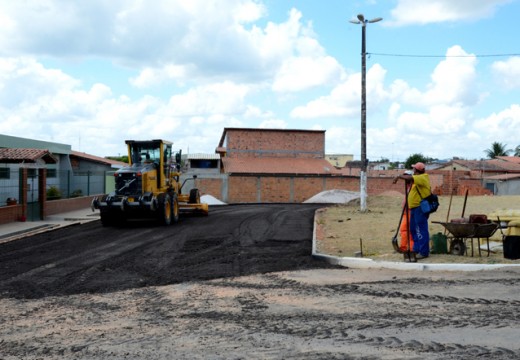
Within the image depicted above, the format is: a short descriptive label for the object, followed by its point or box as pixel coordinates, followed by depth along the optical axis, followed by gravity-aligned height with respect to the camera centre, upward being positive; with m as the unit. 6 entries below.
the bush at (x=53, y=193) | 25.23 -0.20
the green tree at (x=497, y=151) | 87.00 +5.48
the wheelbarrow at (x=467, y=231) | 10.51 -0.82
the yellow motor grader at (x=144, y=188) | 19.33 +0.00
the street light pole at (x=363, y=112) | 25.42 +3.41
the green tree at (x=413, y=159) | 88.81 +4.41
